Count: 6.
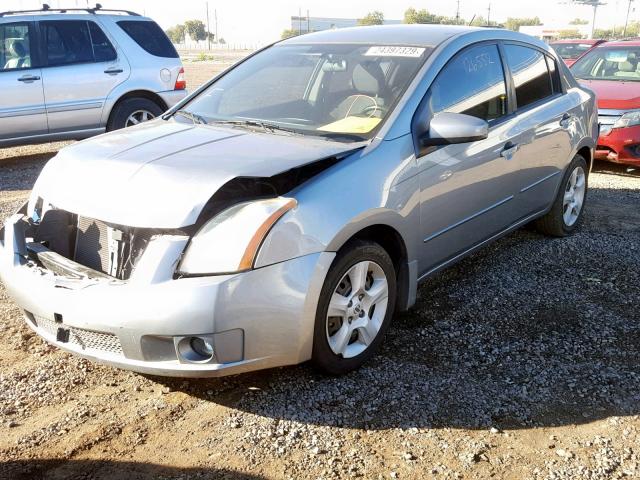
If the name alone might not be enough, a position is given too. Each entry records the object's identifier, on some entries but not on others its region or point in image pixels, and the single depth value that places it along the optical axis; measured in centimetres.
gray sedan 278
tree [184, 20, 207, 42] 12850
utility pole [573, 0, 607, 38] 6263
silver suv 802
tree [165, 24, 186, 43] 13214
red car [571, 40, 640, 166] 785
